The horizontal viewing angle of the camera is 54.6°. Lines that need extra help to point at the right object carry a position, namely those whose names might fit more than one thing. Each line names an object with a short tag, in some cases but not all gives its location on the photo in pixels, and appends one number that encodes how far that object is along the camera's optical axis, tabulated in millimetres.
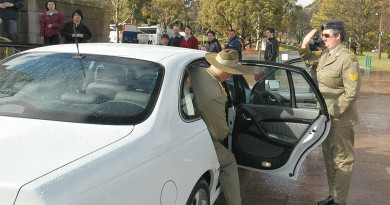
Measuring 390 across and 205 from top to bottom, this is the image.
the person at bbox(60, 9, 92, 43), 6934
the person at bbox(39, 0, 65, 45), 7195
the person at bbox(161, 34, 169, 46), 8927
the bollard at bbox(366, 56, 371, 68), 22088
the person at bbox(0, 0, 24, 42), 6855
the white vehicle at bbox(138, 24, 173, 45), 34594
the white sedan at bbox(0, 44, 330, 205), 1722
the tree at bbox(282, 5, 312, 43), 75750
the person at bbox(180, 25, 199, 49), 9148
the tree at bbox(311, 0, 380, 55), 47156
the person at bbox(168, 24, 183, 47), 9156
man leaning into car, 2895
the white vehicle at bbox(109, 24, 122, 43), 39962
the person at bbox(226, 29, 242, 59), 9875
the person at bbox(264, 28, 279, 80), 9500
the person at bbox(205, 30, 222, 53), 9397
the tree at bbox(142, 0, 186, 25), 54875
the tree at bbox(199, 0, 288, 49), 43531
